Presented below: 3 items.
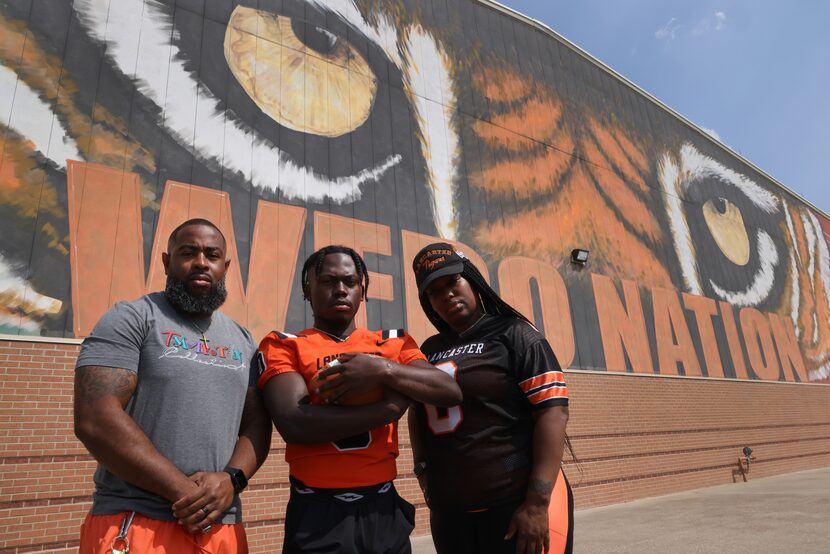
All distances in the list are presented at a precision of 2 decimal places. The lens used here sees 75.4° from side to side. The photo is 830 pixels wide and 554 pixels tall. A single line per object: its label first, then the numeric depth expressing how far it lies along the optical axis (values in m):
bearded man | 1.60
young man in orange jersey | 1.76
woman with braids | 2.03
